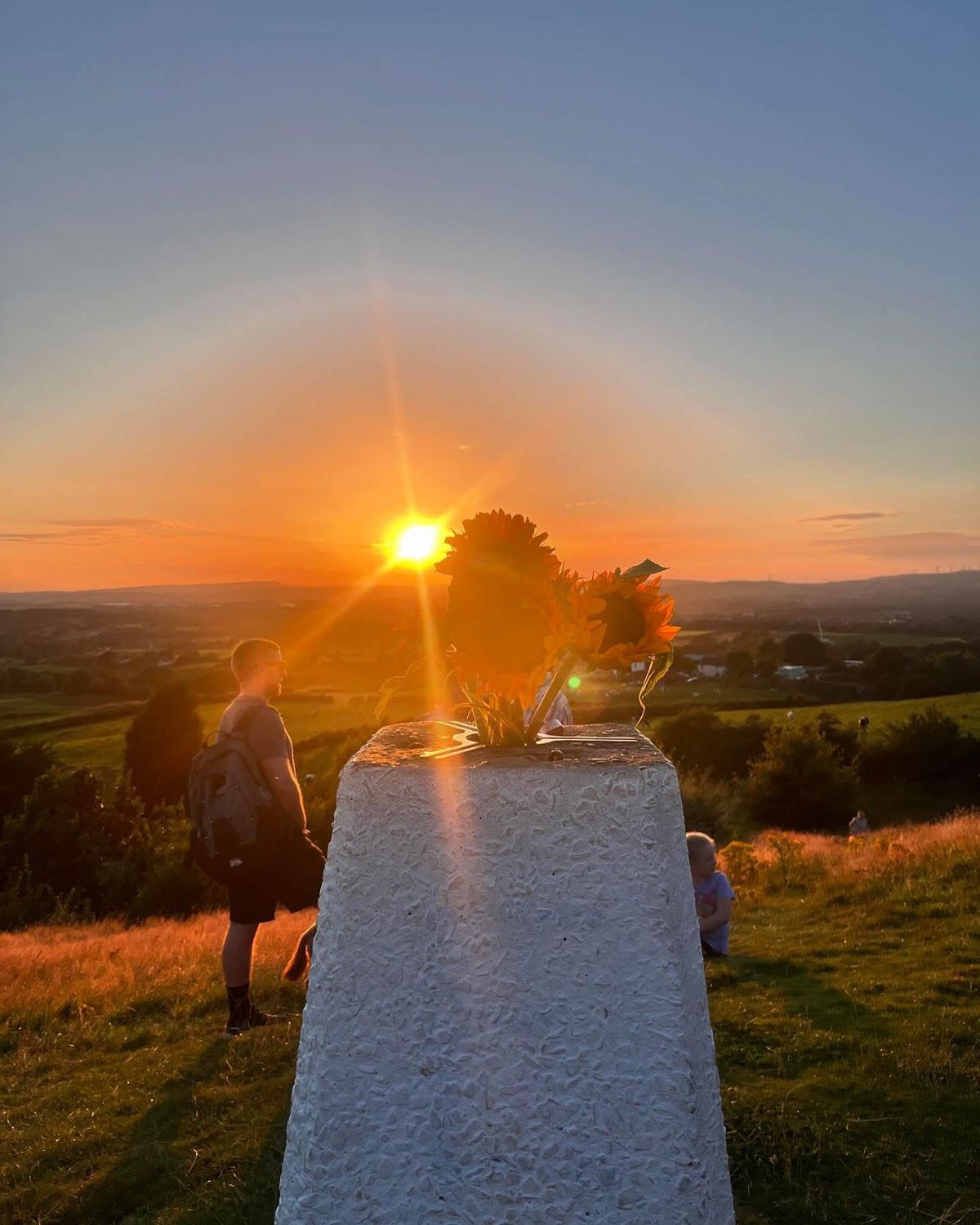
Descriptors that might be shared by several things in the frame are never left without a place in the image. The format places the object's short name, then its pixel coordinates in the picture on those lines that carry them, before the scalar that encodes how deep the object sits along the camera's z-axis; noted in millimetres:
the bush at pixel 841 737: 43062
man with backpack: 5070
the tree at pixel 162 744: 32375
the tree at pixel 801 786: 38031
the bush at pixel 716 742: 44625
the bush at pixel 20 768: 25234
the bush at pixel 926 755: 40219
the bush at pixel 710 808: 27594
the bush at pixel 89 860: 18891
